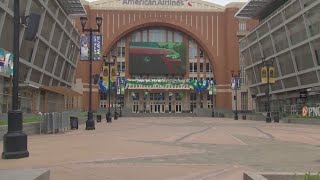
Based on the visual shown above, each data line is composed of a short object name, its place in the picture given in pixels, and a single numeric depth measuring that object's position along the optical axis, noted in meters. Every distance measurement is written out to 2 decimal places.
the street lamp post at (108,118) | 49.70
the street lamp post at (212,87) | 93.28
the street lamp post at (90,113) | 30.23
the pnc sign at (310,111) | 51.38
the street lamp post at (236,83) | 74.62
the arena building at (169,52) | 110.69
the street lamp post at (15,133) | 13.14
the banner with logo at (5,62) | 39.59
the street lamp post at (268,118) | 51.19
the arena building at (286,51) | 61.35
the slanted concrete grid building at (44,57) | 42.84
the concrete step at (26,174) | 6.92
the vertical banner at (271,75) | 56.44
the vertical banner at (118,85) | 87.39
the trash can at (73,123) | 30.66
